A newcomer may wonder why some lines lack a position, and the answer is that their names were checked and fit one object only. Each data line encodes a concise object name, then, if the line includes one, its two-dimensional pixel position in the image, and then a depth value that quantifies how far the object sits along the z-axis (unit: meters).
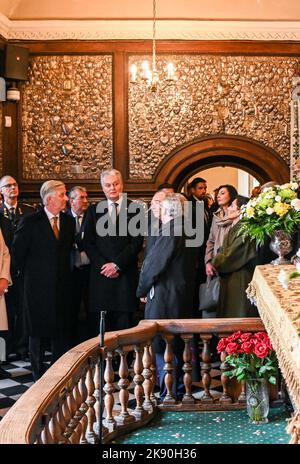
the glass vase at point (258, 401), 4.64
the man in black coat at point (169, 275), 5.46
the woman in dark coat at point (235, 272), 5.84
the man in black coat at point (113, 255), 6.55
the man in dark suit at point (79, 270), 6.84
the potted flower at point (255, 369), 4.63
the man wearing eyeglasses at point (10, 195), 7.54
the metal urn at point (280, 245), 5.43
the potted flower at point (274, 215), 5.23
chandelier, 10.00
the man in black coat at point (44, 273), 6.05
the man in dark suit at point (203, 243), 7.23
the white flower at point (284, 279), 4.03
